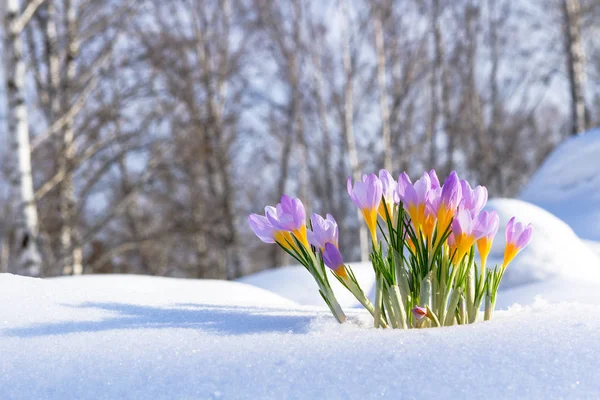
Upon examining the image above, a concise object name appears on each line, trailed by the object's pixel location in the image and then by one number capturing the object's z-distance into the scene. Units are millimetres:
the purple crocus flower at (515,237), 1423
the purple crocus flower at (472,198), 1424
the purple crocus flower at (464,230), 1391
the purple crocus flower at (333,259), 1398
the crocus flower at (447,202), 1393
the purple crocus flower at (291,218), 1396
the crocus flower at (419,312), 1369
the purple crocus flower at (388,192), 1448
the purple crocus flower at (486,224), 1397
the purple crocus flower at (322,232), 1413
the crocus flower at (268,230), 1418
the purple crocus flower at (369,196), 1405
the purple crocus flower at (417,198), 1397
